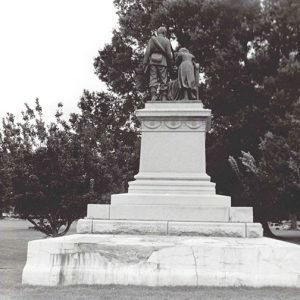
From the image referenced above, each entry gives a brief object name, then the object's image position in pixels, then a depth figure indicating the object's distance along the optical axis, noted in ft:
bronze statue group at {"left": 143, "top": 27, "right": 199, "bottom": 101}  37.19
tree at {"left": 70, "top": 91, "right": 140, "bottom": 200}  48.42
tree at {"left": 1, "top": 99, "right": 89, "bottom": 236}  46.24
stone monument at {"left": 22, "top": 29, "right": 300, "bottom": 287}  26.91
